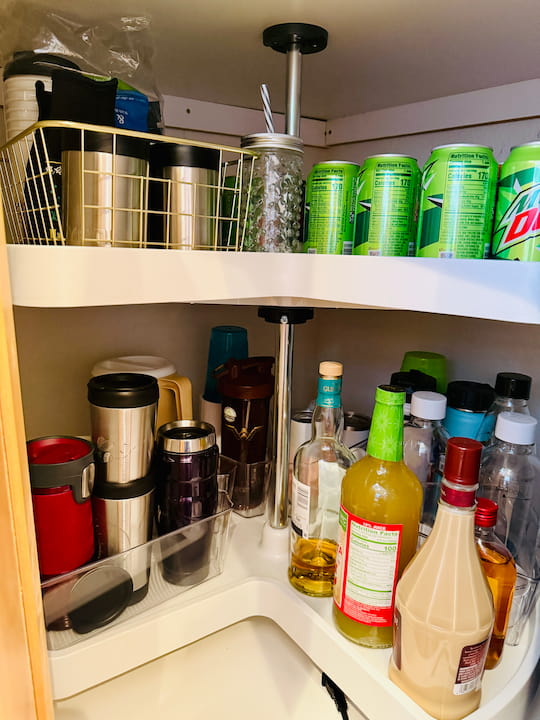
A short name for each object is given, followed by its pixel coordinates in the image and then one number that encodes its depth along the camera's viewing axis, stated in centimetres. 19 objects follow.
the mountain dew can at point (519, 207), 53
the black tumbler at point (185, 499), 74
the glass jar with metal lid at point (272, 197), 71
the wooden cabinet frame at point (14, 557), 41
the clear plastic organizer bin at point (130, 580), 65
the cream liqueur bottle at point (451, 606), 54
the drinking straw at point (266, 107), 72
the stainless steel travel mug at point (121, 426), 69
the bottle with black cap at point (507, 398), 75
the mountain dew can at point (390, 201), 64
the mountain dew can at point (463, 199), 57
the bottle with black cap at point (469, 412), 79
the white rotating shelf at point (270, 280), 49
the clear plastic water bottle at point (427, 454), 79
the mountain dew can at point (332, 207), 69
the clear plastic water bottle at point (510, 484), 74
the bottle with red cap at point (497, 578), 63
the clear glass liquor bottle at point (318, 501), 74
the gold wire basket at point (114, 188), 56
